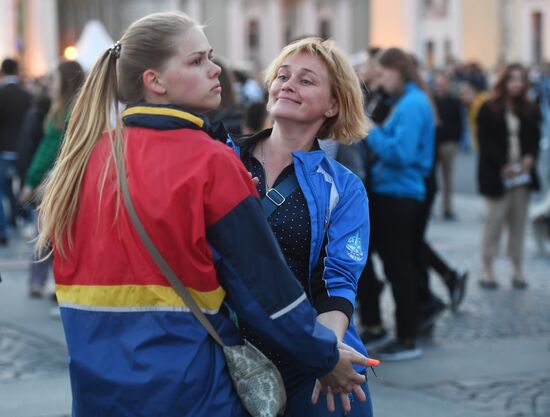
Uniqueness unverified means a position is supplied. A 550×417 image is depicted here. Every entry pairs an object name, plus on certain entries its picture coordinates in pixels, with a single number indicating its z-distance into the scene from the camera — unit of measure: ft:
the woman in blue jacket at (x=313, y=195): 10.20
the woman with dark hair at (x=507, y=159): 30.83
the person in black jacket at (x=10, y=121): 43.42
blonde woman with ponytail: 8.59
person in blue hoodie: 22.49
